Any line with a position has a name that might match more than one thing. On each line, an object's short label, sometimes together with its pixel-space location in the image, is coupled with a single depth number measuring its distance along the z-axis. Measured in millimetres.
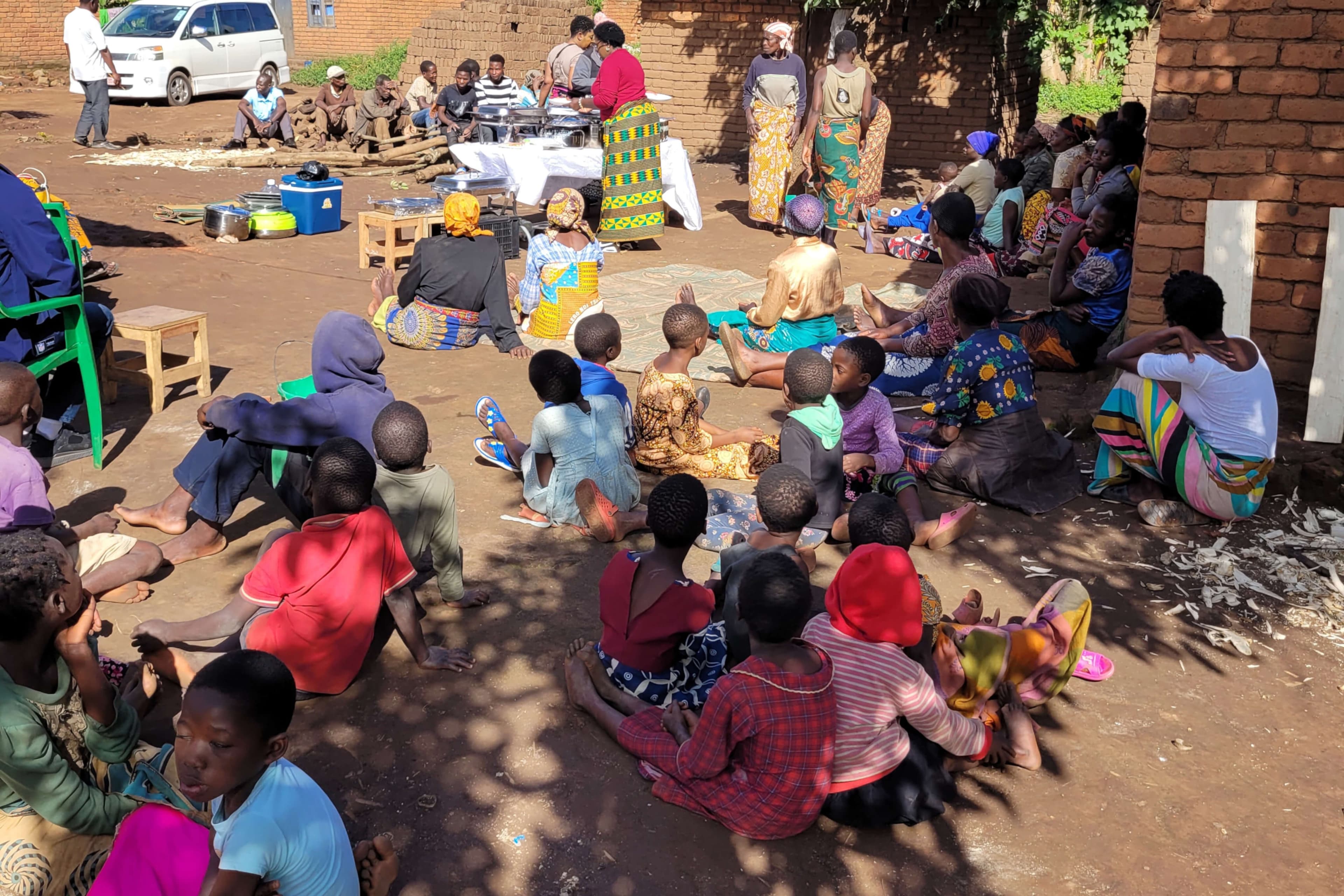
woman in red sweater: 10414
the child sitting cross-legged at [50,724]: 2674
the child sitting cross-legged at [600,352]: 5207
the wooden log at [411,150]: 14594
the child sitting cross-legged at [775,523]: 3729
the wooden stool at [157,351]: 6074
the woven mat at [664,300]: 7473
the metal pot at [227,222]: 10312
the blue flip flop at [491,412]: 5570
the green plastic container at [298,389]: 5102
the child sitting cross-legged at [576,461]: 4875
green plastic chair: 5465
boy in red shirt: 3535
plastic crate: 9977
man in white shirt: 15148
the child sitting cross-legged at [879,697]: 3141
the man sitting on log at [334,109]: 16422
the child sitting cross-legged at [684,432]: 5379
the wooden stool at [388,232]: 9586
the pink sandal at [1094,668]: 4016
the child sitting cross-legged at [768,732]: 2965
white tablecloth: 10383
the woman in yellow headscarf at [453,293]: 7387
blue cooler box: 10711
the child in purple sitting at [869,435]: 5078
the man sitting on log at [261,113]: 16031
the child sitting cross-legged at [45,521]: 3965
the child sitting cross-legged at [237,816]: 2367
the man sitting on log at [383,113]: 15492
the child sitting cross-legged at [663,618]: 3506
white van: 19234
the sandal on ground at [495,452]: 5562
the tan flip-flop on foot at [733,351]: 6840
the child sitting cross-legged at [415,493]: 4062
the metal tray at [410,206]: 9758
